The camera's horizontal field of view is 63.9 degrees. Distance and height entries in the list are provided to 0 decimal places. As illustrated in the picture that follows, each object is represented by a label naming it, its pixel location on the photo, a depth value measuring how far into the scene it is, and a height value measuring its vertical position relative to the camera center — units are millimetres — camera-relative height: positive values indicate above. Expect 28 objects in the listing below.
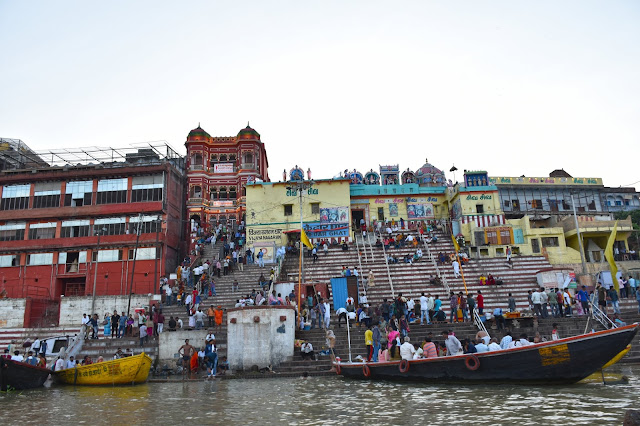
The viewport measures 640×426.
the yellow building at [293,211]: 39656 +9005
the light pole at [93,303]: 30011 +1874
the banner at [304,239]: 28997 +5004
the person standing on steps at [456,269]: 29969 +2970
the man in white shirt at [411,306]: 23312 +757
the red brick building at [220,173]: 44281 +13769
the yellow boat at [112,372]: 17906 -1281
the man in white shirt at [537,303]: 22547 +618
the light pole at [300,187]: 25709 +8022
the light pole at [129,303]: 27828 +4653
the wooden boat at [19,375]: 16828 -1195
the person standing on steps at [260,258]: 31875 +4321
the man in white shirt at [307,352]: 19359 -908
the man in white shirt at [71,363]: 19397 -961
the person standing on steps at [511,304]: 22859 +635
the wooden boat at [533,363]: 12242 -1103
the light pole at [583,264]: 32531 +3191
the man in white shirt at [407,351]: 15023 -805
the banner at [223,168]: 46344 +14404
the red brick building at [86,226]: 37781 +8261
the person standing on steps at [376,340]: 17688 -530
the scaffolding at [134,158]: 41156 +14236
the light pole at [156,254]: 37084 +5657
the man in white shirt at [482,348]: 14070 -752
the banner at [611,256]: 17047 +1903
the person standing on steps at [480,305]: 22641 +645
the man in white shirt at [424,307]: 22172 +643
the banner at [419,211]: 42938 +9154
